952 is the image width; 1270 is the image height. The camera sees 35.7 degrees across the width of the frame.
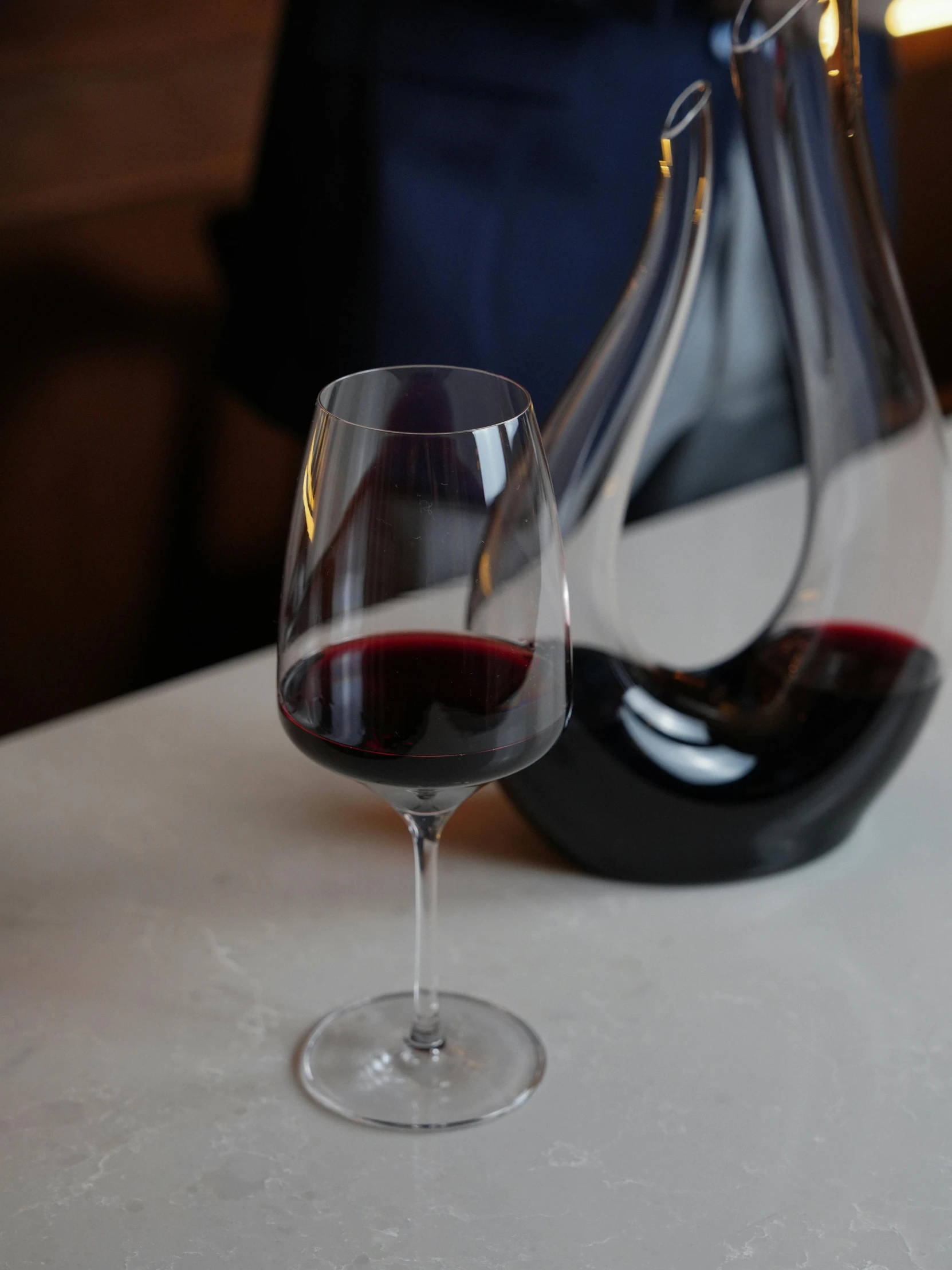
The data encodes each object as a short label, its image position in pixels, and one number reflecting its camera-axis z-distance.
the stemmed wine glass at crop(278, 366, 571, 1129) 0.44
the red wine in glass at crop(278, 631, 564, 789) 0.46
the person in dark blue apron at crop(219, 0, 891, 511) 1.67
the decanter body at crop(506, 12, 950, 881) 0.60
